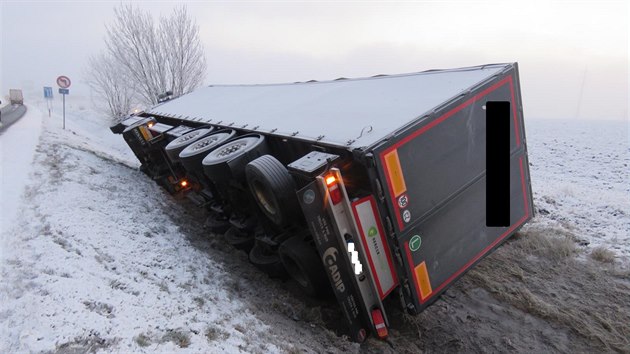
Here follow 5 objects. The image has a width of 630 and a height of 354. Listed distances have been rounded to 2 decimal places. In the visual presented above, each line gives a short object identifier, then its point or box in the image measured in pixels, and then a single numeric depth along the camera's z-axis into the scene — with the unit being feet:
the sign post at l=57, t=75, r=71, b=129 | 51.21
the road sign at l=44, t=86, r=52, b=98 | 68.44
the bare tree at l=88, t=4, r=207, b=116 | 53.39
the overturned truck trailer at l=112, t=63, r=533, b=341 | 10.35
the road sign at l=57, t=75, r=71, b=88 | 51.13
